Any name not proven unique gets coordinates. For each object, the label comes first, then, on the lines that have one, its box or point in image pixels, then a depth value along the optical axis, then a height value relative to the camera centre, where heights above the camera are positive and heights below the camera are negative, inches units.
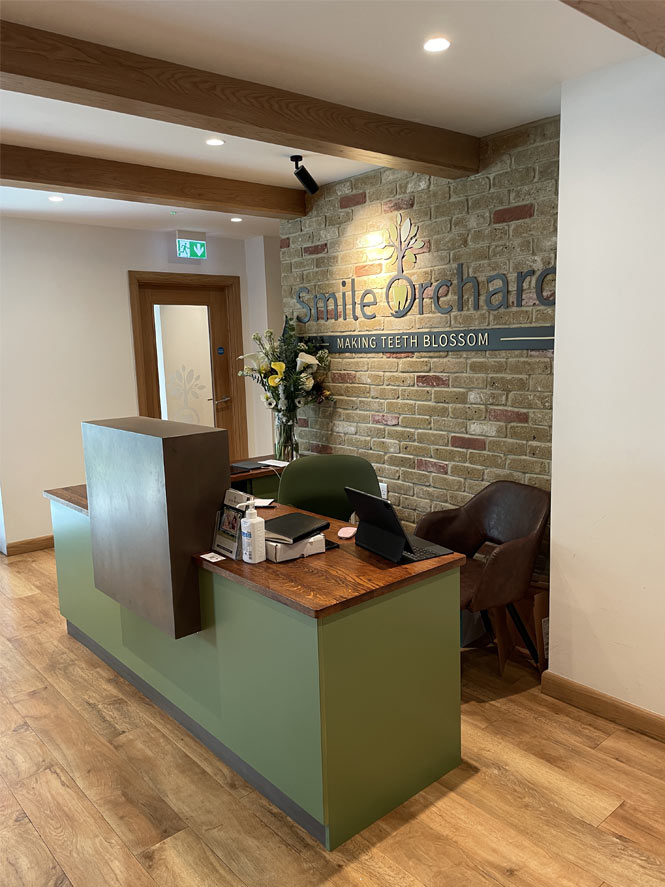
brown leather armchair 114.1 -36.2
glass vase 175.5 -23.7
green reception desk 80.2 -43.0
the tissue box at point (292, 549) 92.1 -27.9
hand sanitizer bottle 91.2 -25.4
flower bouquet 168.4 -7.5
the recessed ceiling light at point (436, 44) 87.1 +38.4
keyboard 93.3 -29.3
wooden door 230.1 +0.7
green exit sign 223.6 +33.4
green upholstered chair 132.5 -27.2
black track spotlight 143.6 +36.6
